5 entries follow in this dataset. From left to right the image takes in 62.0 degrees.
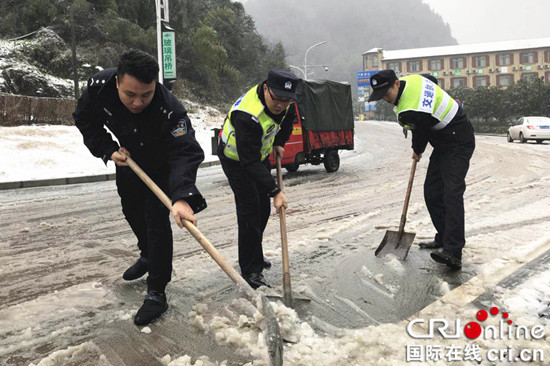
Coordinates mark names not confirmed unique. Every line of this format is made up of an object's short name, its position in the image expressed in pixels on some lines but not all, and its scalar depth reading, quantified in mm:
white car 19891
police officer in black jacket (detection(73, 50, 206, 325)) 2588
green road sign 15469
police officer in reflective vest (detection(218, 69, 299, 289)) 3218
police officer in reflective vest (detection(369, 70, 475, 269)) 3748
